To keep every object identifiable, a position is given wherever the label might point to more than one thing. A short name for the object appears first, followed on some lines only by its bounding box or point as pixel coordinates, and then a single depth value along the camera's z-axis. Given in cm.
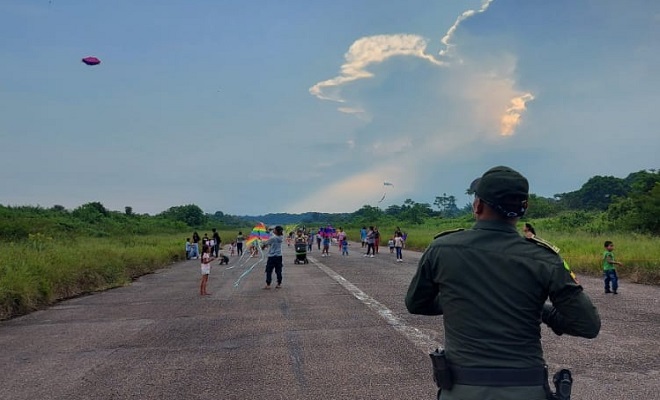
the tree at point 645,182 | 3738
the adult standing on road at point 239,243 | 3438
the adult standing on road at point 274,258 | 1527
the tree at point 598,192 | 7050
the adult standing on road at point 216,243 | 3000
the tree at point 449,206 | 10866
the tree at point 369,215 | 10435
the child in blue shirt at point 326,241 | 3353
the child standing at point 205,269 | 1432
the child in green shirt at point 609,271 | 1255
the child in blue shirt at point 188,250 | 3418
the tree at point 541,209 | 6481
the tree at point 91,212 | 5719
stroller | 2564
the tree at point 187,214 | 10038
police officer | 255
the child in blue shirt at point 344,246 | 3285
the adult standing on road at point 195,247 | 3278
